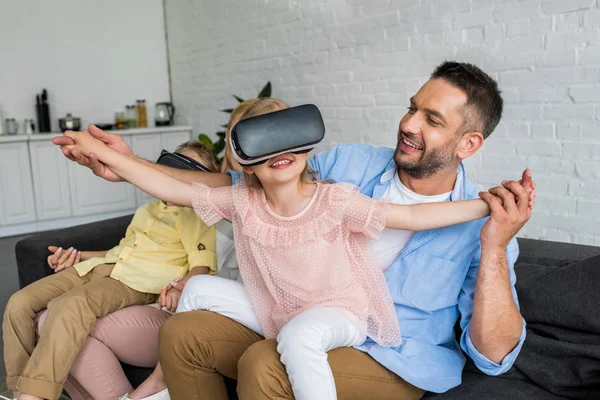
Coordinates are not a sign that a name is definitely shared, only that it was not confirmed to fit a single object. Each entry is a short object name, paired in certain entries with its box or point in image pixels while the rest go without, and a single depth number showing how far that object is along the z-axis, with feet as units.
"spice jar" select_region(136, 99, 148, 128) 20.61
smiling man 4.80
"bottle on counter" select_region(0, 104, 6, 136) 17.76
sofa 4.92
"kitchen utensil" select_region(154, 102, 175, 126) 20.83
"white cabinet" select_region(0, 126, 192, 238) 17.06
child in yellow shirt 5.94
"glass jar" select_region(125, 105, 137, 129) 20.59
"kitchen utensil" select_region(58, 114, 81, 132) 18.67
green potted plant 15.57
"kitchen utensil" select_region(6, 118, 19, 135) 17.87
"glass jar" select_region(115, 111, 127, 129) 20.04
